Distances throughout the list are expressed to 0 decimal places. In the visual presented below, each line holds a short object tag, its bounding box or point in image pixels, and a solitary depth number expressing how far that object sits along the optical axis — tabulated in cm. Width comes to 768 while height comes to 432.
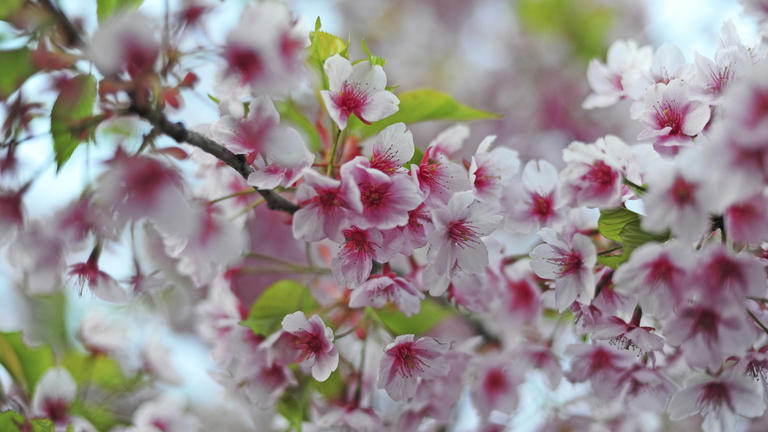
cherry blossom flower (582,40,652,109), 136
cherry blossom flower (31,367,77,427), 137
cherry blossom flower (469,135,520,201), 133
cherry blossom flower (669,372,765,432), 130
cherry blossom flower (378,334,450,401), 132
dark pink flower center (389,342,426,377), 132
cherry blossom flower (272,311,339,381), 131
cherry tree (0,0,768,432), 126
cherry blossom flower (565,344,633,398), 134
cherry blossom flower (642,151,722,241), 125
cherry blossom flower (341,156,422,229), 129
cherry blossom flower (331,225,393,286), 130
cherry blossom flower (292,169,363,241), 129
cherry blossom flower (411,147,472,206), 131
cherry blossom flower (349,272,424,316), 131
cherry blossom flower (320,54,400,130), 130
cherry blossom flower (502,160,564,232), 134
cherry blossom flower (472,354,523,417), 138
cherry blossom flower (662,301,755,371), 126
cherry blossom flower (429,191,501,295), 130
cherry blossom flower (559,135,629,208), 129
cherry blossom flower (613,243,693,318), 126
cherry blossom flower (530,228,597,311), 130
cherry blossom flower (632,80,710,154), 129
